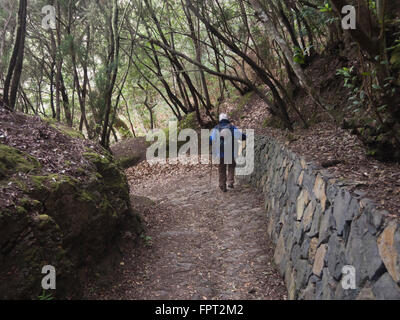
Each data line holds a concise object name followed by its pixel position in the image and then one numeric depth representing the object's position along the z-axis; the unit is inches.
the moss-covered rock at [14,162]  145.9
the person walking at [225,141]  314.7
